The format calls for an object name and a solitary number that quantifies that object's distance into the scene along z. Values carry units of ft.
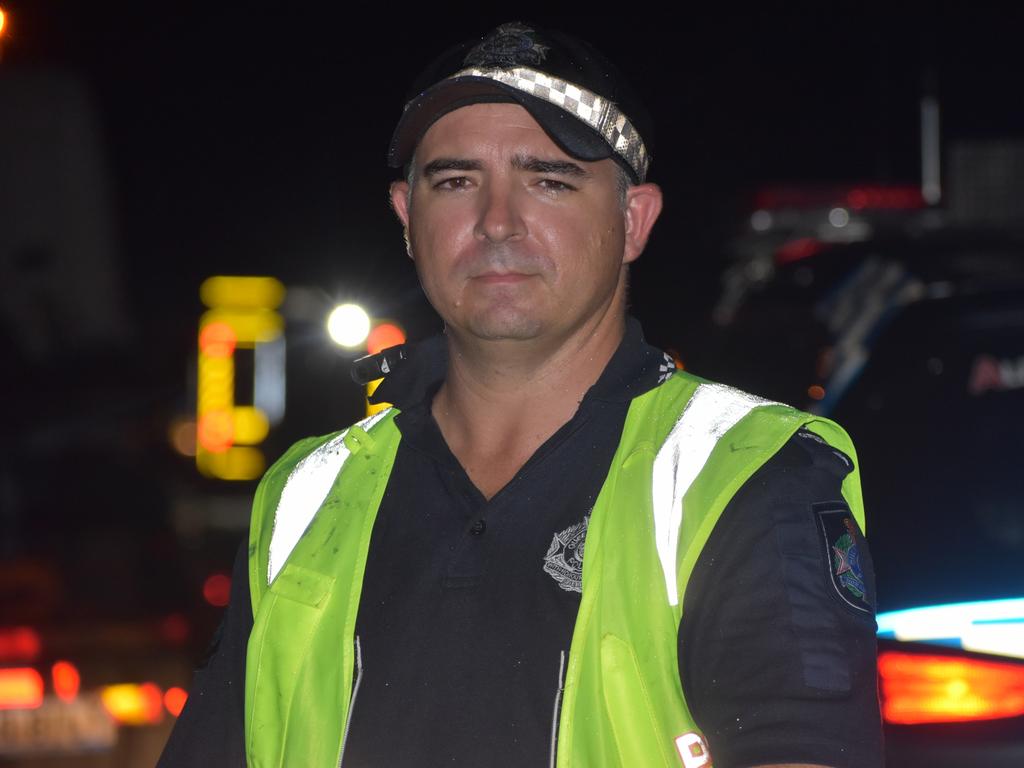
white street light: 33.91
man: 12.71
